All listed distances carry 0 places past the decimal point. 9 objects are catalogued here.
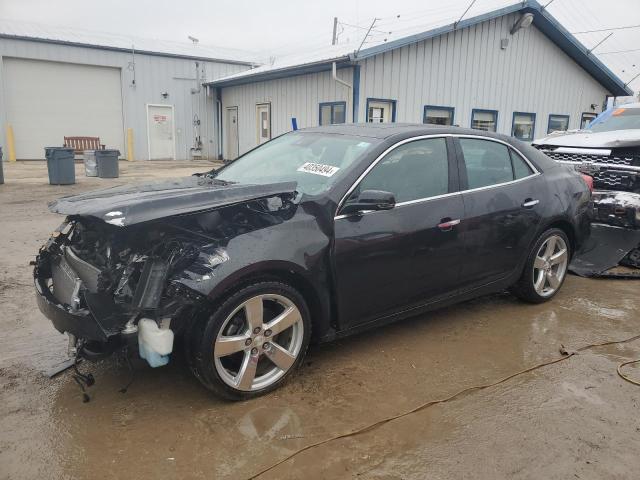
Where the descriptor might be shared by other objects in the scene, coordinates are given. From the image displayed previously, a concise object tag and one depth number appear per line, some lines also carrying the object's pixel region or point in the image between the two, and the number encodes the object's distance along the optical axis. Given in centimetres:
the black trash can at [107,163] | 1430
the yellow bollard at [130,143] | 2119
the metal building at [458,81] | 1292
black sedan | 273
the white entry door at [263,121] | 1702
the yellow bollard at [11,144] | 1900
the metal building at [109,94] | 1906
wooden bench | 2011
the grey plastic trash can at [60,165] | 1266
